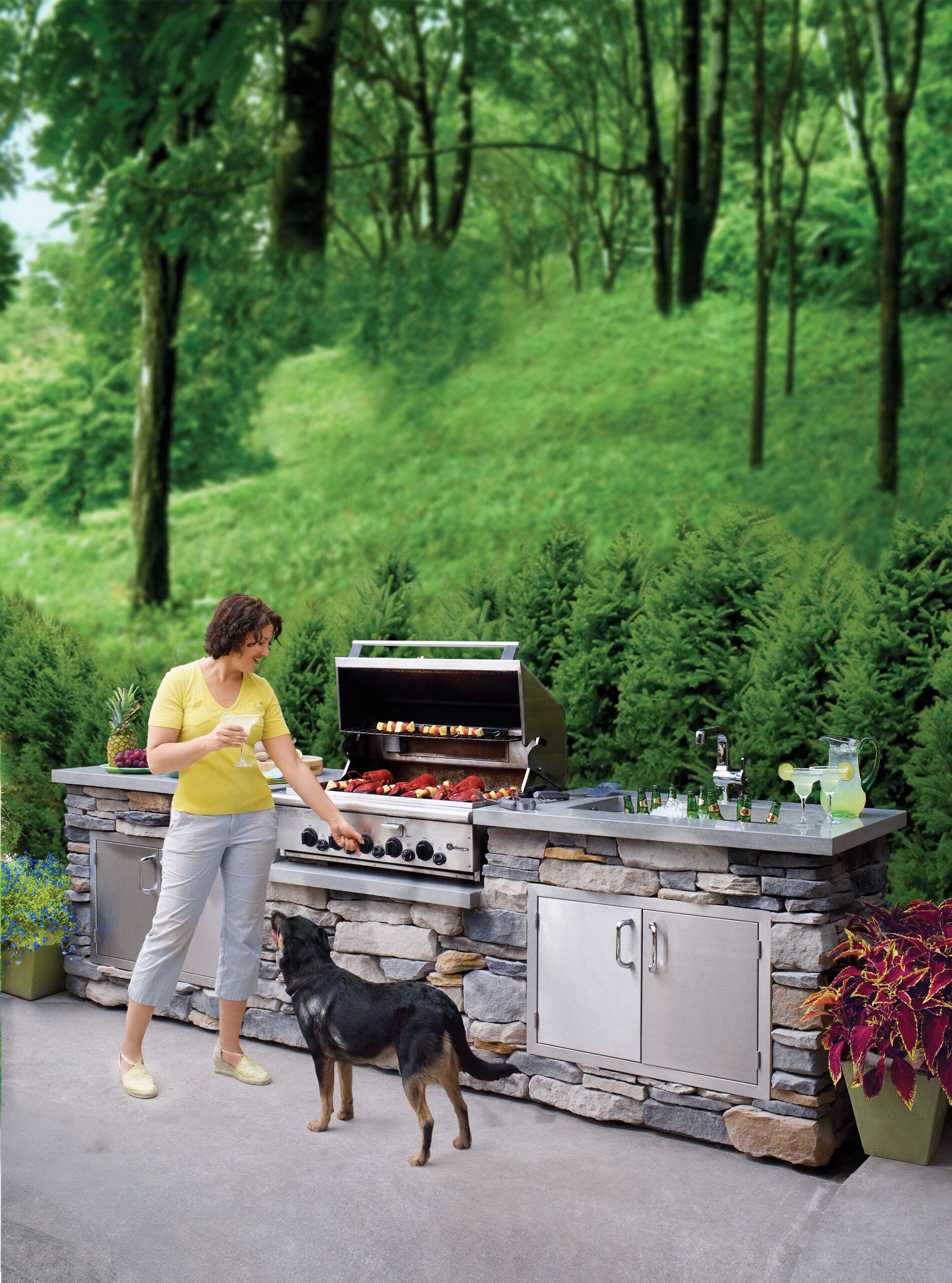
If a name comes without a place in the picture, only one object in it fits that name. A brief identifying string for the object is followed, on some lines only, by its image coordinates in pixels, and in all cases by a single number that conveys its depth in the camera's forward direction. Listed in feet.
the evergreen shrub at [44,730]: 20.15
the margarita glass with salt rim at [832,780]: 11.68
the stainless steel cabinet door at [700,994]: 10.80
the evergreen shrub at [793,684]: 13.80
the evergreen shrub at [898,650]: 13.01
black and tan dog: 10.59
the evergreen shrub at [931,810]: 12.33
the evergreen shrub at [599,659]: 15.97
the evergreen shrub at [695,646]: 14.71
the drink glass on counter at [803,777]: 11.75
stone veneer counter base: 10.56
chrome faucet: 12.07
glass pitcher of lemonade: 11.66
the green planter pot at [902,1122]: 10.39
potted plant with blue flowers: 16.07
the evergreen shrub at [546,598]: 17.08
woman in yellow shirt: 11.98
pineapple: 16.85
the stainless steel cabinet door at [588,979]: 11.57
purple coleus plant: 10.10
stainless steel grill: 12.94
